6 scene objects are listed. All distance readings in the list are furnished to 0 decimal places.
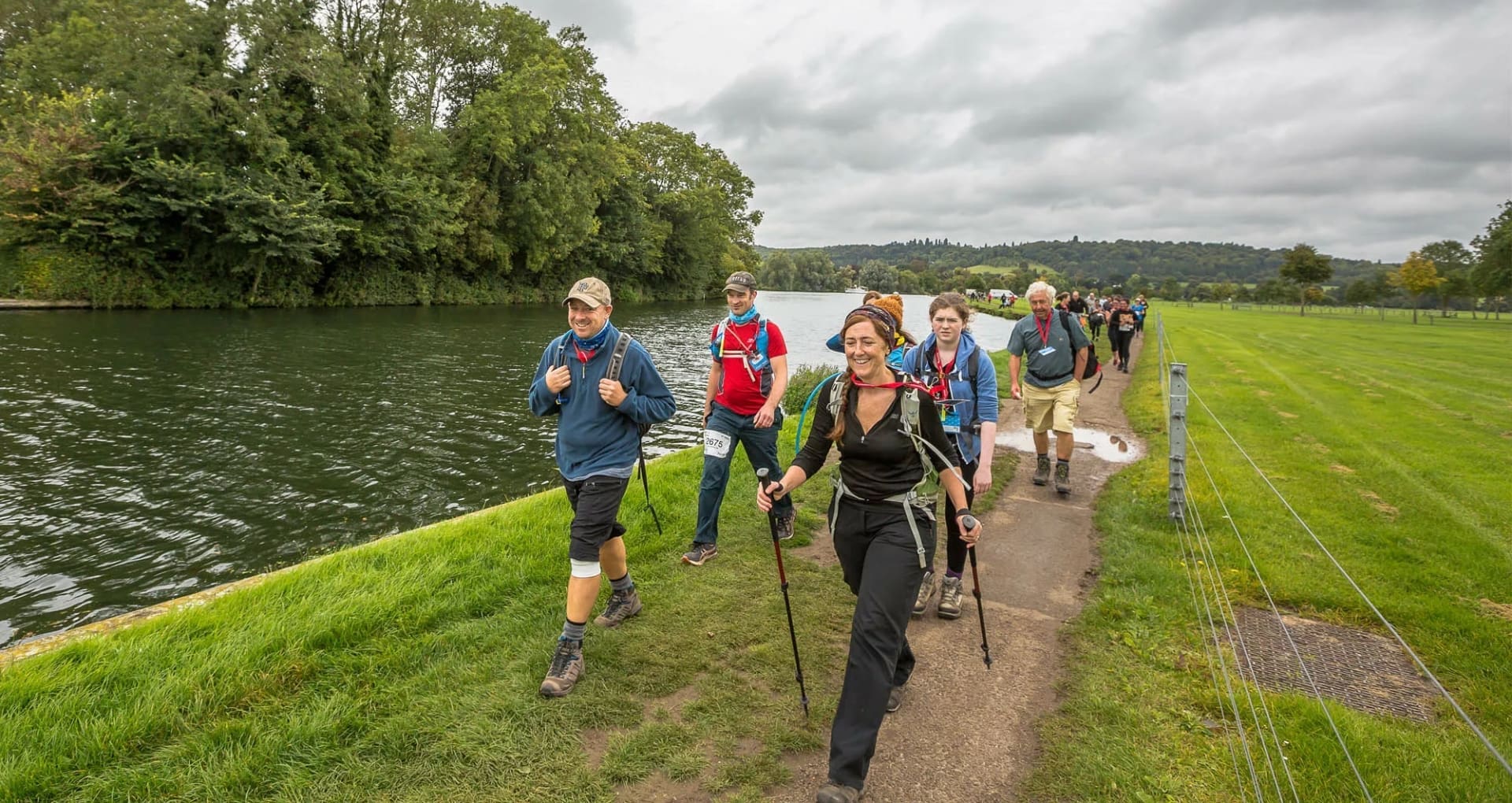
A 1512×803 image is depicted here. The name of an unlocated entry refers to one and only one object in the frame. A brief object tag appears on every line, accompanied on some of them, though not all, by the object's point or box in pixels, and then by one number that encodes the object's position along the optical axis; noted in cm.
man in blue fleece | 420
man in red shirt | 590
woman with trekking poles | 310
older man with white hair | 794
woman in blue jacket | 517
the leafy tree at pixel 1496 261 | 4059
